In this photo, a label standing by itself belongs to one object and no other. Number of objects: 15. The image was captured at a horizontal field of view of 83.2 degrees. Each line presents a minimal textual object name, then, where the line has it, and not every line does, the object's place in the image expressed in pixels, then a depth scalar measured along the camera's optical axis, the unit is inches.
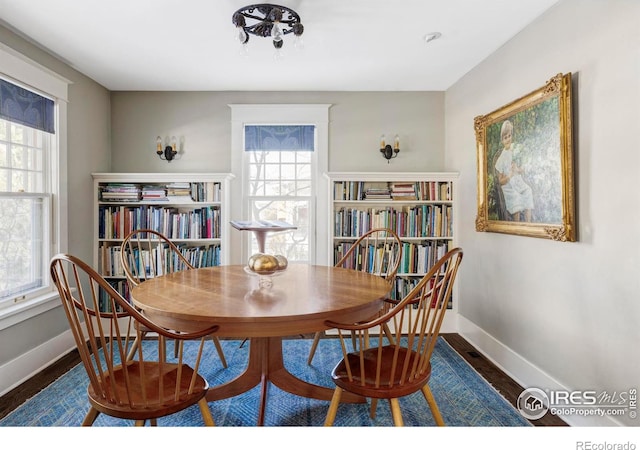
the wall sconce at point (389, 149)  141.2
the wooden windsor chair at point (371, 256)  134.1
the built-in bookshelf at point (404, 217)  135.4
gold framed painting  78.5
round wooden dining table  55.4
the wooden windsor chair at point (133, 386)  50.4
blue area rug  76.5
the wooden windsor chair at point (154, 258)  131.0
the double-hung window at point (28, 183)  95.3
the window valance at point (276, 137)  145.2
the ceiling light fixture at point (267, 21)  79.8
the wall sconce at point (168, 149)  140.4
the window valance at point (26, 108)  93.4
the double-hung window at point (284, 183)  145.6
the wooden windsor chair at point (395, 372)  56.9
